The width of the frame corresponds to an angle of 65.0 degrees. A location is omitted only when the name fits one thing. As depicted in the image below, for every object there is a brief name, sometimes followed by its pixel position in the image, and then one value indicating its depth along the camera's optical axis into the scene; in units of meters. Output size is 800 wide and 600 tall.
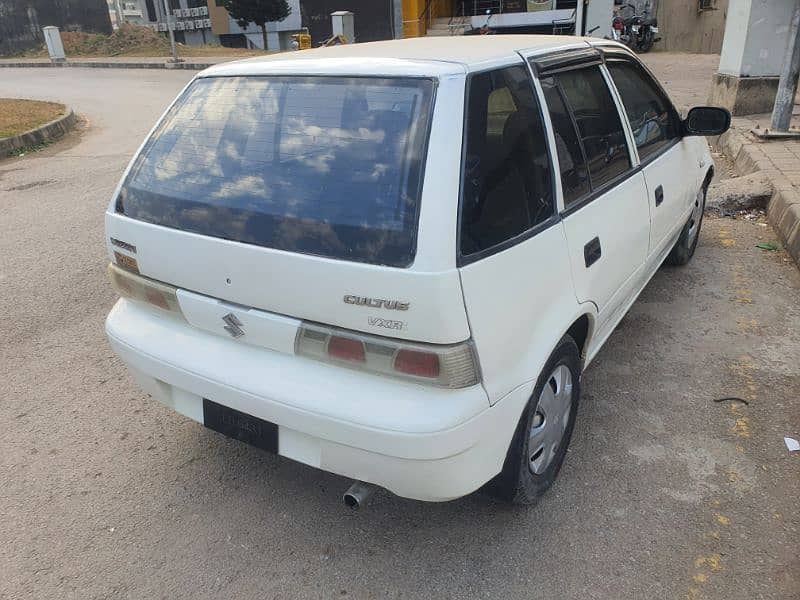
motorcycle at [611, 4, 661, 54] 22.06
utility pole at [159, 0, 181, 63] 22.79
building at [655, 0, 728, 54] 21.13
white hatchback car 1.96
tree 29.48
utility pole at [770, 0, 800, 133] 7.08
